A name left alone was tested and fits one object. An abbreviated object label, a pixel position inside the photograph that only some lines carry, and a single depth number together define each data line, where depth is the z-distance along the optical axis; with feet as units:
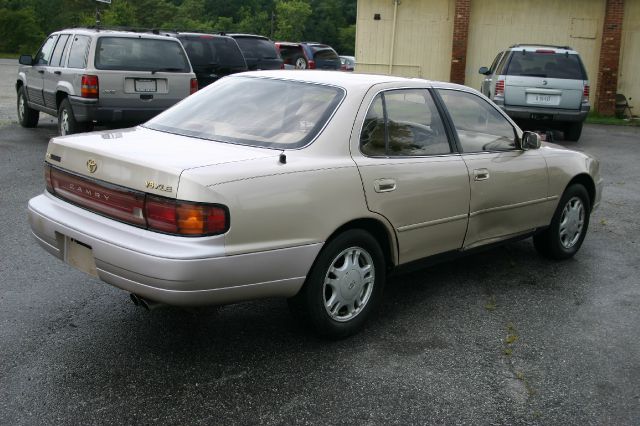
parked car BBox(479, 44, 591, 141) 45.73
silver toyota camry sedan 11.86
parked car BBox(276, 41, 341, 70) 87.76
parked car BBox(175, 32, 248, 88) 48.26
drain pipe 72.13
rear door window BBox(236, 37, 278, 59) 58.90
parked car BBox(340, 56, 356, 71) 103.34
